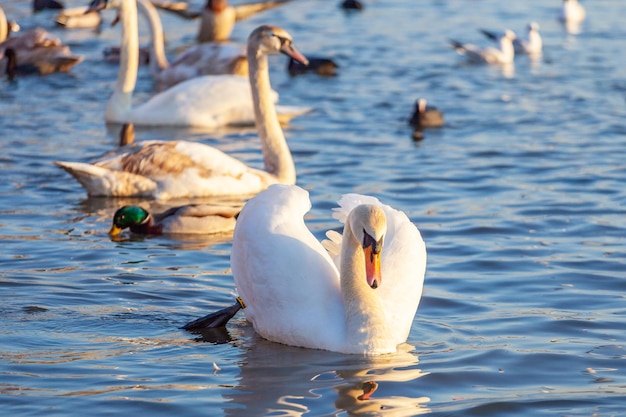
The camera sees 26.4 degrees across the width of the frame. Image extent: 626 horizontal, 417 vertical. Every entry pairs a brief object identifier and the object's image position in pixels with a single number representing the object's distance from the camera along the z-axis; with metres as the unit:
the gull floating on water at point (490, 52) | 20.08
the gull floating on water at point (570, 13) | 24.59
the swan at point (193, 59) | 17.61
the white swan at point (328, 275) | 6.62
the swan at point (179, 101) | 14.30
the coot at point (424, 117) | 14.48
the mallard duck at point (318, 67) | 18.14
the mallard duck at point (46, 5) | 25.45
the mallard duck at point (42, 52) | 18.16
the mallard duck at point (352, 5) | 26.20
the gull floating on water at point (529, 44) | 21.19
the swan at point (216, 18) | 22.19
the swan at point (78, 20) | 22.53
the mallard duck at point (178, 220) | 9.63
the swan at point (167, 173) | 10.82
